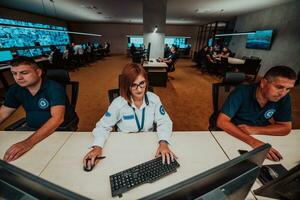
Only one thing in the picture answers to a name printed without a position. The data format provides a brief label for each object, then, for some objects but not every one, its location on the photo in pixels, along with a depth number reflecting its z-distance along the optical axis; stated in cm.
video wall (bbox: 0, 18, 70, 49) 630
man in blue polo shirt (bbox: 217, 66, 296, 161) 118
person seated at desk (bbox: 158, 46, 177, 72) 572
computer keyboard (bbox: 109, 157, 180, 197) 77
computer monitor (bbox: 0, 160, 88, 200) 34
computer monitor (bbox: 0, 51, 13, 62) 457
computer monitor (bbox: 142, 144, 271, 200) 38
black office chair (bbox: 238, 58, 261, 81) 517
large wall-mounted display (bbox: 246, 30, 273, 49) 637
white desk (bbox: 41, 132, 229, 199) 80
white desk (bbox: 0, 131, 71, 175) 93
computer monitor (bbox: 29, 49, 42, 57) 759
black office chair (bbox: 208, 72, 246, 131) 176
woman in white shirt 115
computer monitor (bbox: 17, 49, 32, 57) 680
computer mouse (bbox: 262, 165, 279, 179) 85
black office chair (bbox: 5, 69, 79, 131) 168
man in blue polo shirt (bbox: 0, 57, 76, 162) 126
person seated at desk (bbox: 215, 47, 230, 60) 777
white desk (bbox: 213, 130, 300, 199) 102
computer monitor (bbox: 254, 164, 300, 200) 52
